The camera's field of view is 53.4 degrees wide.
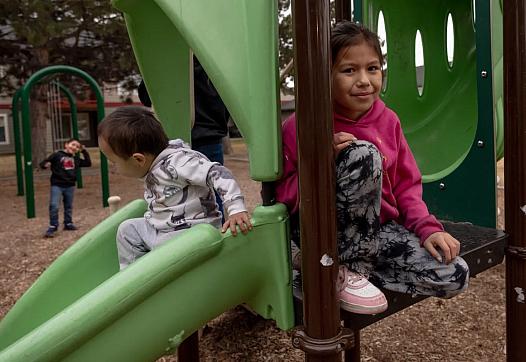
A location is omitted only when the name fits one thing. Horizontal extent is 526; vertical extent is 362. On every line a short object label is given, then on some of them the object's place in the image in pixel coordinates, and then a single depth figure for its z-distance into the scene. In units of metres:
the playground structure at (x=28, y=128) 6.36
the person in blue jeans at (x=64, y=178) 5.60
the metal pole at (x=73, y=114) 8.08
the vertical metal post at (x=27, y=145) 6.32
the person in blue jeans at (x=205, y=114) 2.30
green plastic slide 1.25
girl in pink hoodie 1.27
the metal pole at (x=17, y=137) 8.01
